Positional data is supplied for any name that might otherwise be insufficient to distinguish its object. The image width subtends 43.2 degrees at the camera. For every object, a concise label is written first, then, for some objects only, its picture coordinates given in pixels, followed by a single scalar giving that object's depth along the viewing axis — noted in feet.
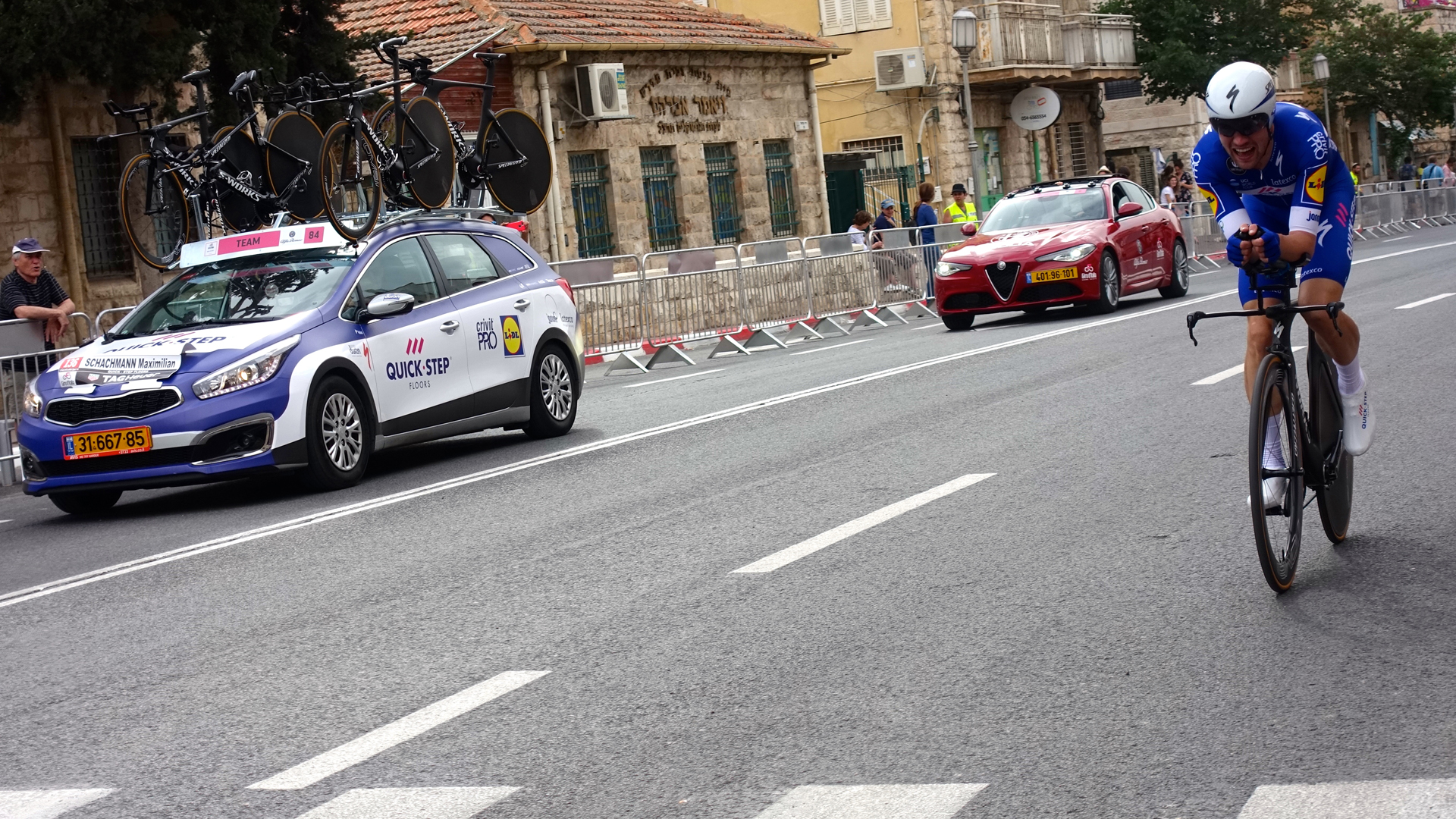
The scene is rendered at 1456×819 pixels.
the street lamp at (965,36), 102.63
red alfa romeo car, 67.46
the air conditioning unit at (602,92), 97.14
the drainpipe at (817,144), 119.75
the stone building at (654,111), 96.63
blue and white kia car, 34.14
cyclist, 19.95
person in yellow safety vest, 92.89
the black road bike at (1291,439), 19.38
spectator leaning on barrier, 46.70
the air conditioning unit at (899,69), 129.59
